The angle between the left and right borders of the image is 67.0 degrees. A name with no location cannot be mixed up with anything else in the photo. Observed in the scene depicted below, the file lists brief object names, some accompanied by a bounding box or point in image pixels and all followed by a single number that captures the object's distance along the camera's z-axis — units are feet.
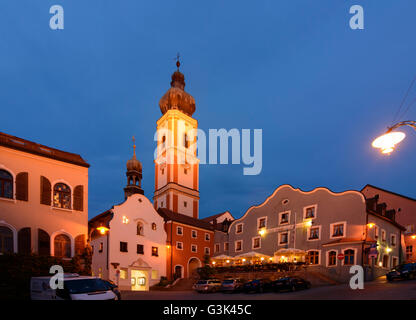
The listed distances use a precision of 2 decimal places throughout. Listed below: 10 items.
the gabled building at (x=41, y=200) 71.92
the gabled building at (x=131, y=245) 122.01
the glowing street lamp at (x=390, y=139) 22.88
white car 48.10
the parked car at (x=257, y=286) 85.59
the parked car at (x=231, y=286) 91.50
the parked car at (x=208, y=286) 96.63
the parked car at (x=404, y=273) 87.93
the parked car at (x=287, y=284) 82.23
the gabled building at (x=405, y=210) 145.28
